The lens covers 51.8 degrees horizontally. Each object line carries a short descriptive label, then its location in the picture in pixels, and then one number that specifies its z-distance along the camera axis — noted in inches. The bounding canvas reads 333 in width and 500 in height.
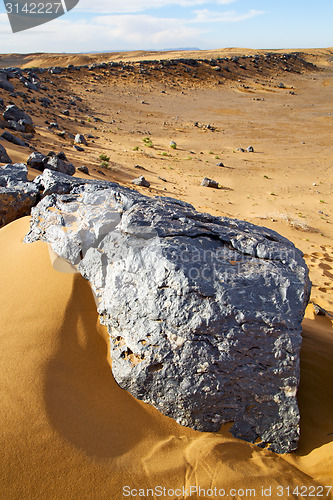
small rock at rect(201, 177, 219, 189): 466.0
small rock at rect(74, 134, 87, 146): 566.7
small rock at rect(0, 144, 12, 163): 304.7
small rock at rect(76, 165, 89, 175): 370.0
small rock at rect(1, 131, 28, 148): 410.6
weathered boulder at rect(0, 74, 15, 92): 722.2
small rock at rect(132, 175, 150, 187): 406.0
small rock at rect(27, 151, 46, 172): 317.4
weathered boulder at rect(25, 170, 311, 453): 102.4
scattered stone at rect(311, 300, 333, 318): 189.8
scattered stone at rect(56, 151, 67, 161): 382.4
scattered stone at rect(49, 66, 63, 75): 1084.7
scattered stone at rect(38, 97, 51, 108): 751.3
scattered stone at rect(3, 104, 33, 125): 525.5
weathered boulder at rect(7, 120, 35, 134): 485.7
